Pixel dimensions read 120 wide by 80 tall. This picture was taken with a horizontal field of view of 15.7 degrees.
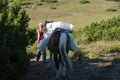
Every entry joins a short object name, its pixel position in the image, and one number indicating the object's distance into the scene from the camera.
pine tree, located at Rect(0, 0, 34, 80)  10.84
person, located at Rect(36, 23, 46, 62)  15.17
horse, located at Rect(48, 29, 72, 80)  12.14
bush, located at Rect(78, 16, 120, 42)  22.33
